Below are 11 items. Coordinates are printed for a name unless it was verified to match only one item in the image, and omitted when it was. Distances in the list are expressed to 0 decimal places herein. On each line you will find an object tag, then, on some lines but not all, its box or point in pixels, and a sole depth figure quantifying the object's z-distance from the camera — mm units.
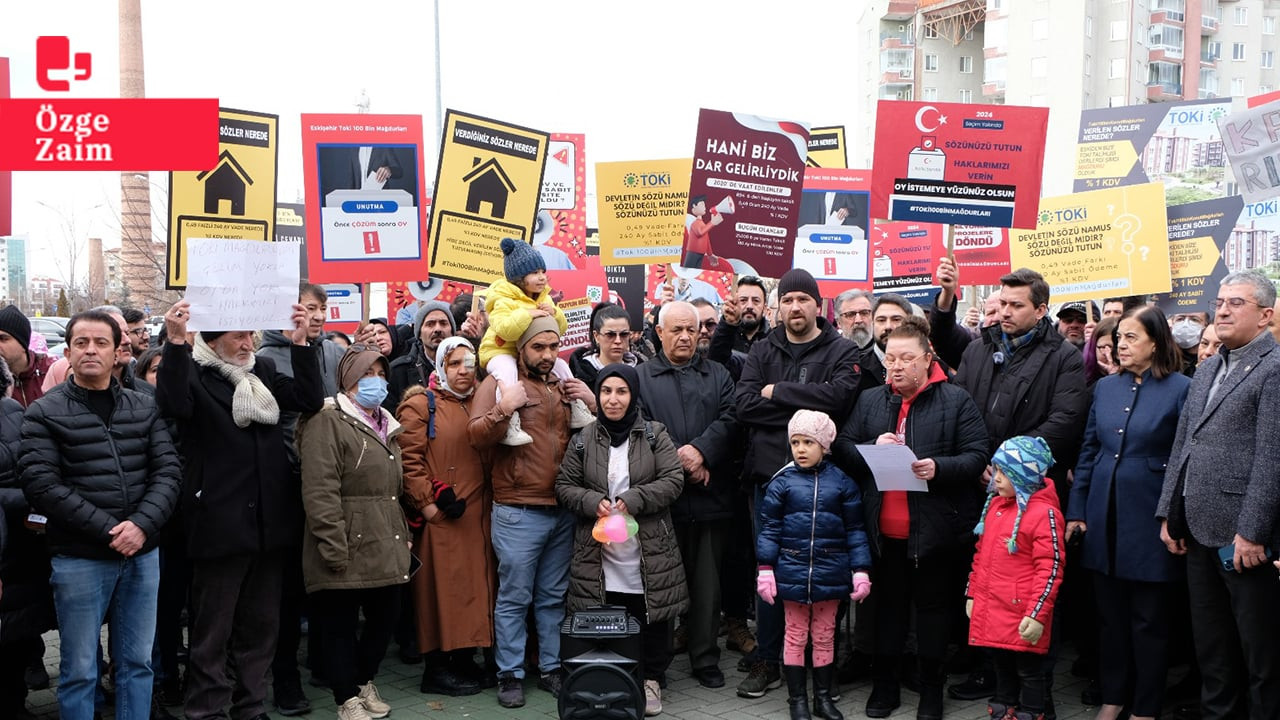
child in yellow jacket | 6645
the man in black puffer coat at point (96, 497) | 5363
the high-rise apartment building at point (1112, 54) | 59969
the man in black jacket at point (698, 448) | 7023
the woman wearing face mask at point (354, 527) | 6078
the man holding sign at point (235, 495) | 5883
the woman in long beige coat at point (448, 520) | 6723
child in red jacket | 5922
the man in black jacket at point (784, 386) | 6781
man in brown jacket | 6742
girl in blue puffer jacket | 6293
